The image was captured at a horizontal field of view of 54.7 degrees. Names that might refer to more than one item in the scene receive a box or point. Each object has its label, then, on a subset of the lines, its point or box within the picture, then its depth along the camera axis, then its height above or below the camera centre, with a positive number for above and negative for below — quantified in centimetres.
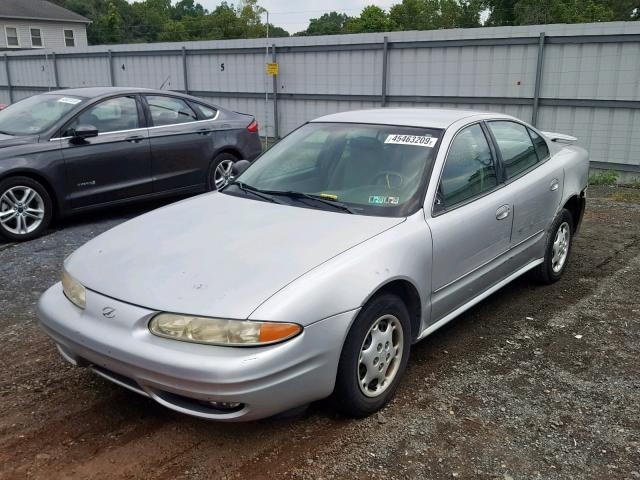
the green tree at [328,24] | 7683 +476
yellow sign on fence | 1370 -17
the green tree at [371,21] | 6301 +397
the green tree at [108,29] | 6238 +319
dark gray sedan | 653 -100
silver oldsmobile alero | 275 -103
